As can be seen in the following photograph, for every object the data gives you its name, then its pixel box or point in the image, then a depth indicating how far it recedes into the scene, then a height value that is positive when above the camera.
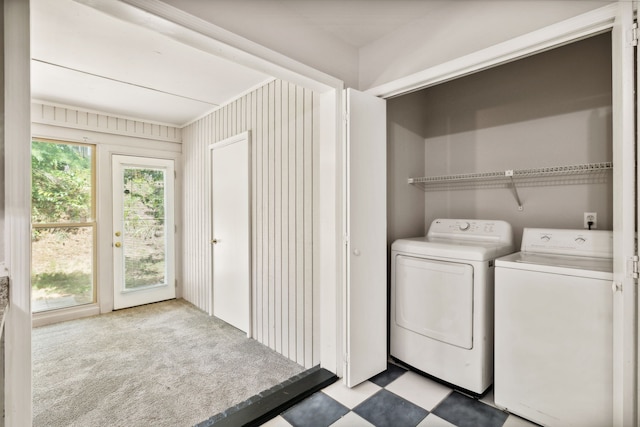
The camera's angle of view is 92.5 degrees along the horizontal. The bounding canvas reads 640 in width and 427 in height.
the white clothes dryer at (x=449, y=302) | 1.98 -0.64
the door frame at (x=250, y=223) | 3.14 -0.13
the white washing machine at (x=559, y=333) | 1.55 -0.67
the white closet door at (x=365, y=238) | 2.12 -0.20
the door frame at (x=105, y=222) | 3.87 -0.14
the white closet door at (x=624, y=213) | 1.27 -0.01
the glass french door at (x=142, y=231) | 4.01 -0.27
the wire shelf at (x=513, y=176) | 2.02 +0.28
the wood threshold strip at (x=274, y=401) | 1.79 -1.21
